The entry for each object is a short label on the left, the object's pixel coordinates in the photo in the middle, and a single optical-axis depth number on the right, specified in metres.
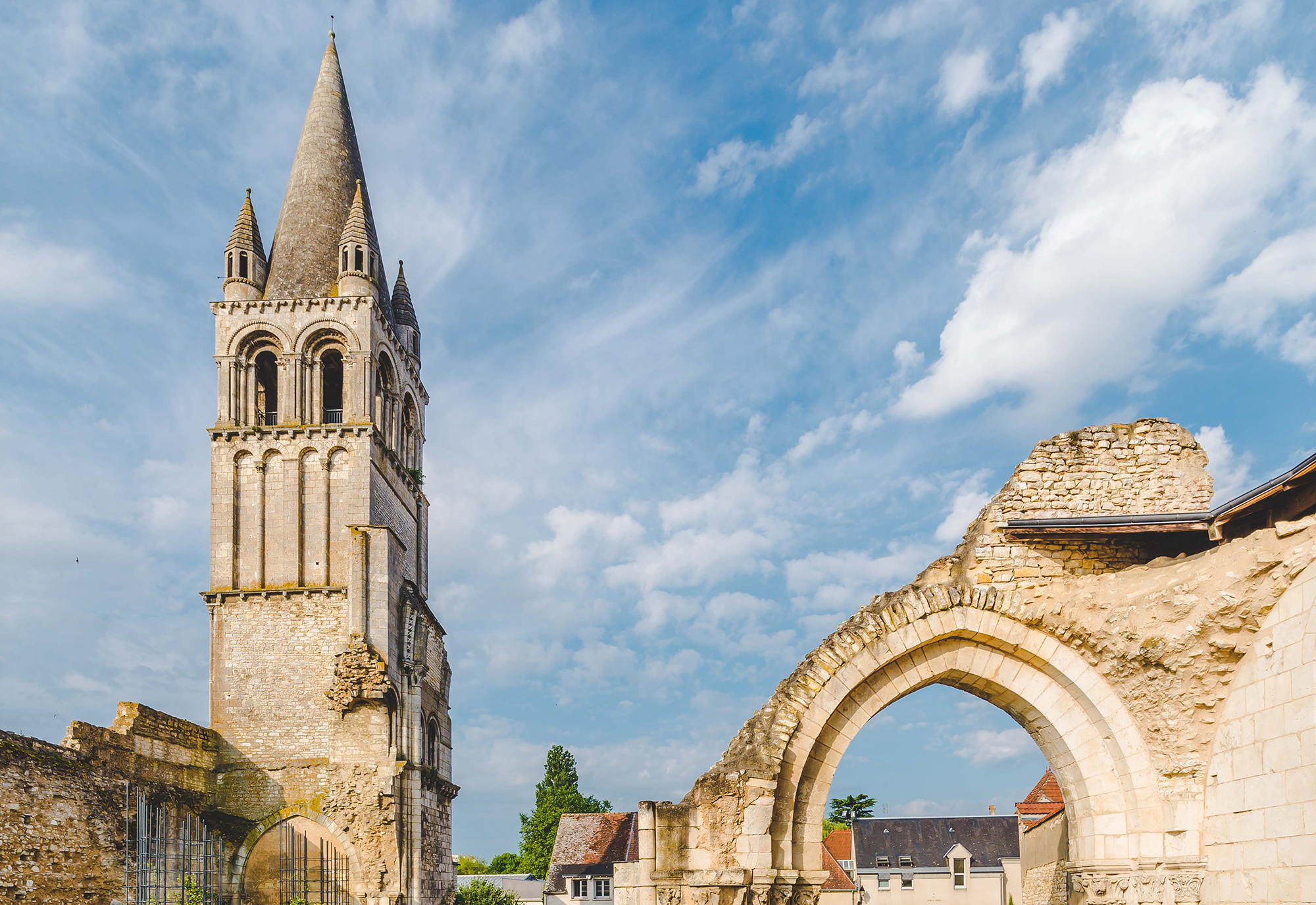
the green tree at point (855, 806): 60.72
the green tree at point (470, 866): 73.62
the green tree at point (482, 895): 28.77
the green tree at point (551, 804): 50.78
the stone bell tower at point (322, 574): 21.17
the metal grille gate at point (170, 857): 16.38
